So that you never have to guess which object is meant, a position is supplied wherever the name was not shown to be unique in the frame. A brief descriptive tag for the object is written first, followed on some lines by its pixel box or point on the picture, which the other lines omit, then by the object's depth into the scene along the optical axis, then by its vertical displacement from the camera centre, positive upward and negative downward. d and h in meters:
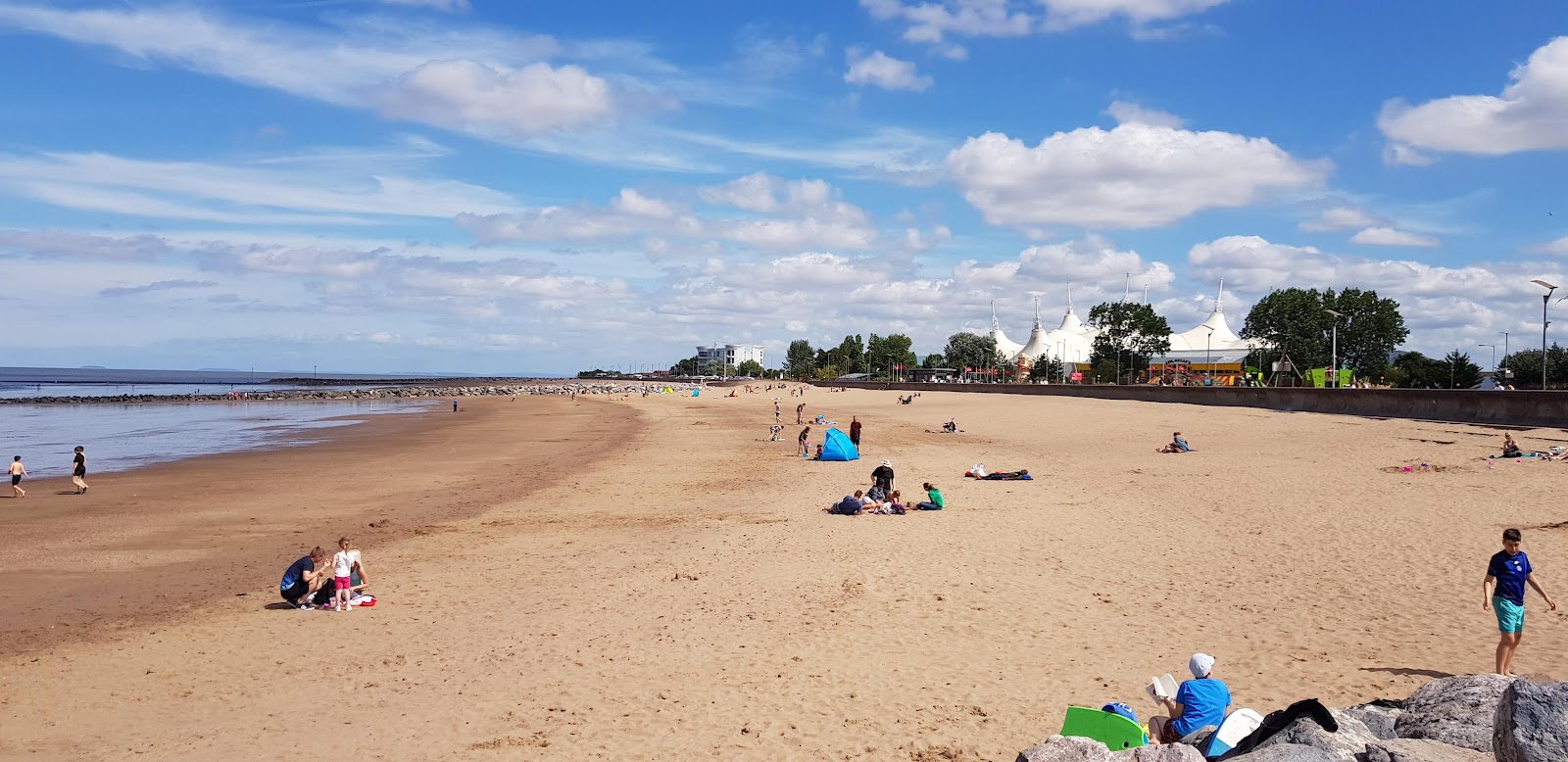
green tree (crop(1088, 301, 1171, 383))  116.12 +6.23
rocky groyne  87.38 -2.66
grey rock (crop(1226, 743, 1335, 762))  5.17 -1.90
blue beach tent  29.42 -2.03
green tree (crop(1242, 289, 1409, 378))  94.06 +6.12
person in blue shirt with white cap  7.03 -2.28
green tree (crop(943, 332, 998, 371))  177.62 +5.92
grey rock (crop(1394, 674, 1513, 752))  5.69 -1.91
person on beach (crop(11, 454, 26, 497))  23.38 -2.70
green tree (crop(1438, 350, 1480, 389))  83.06 +1.95
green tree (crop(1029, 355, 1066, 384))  148.50 +2.18
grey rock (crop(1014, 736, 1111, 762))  5.45 -2.02
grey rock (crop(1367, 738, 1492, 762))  5.06 -1.86
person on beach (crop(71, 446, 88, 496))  24.03 -2.67
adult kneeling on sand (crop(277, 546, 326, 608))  12.24 -2.65
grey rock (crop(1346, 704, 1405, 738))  6.30 -2.12
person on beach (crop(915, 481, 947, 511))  19.03 -2.28
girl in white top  12.13 -2.53
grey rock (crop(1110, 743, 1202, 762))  5.44 -2.03
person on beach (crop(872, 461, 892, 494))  19.34 -1.89
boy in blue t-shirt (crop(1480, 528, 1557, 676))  8.63 -1.73
